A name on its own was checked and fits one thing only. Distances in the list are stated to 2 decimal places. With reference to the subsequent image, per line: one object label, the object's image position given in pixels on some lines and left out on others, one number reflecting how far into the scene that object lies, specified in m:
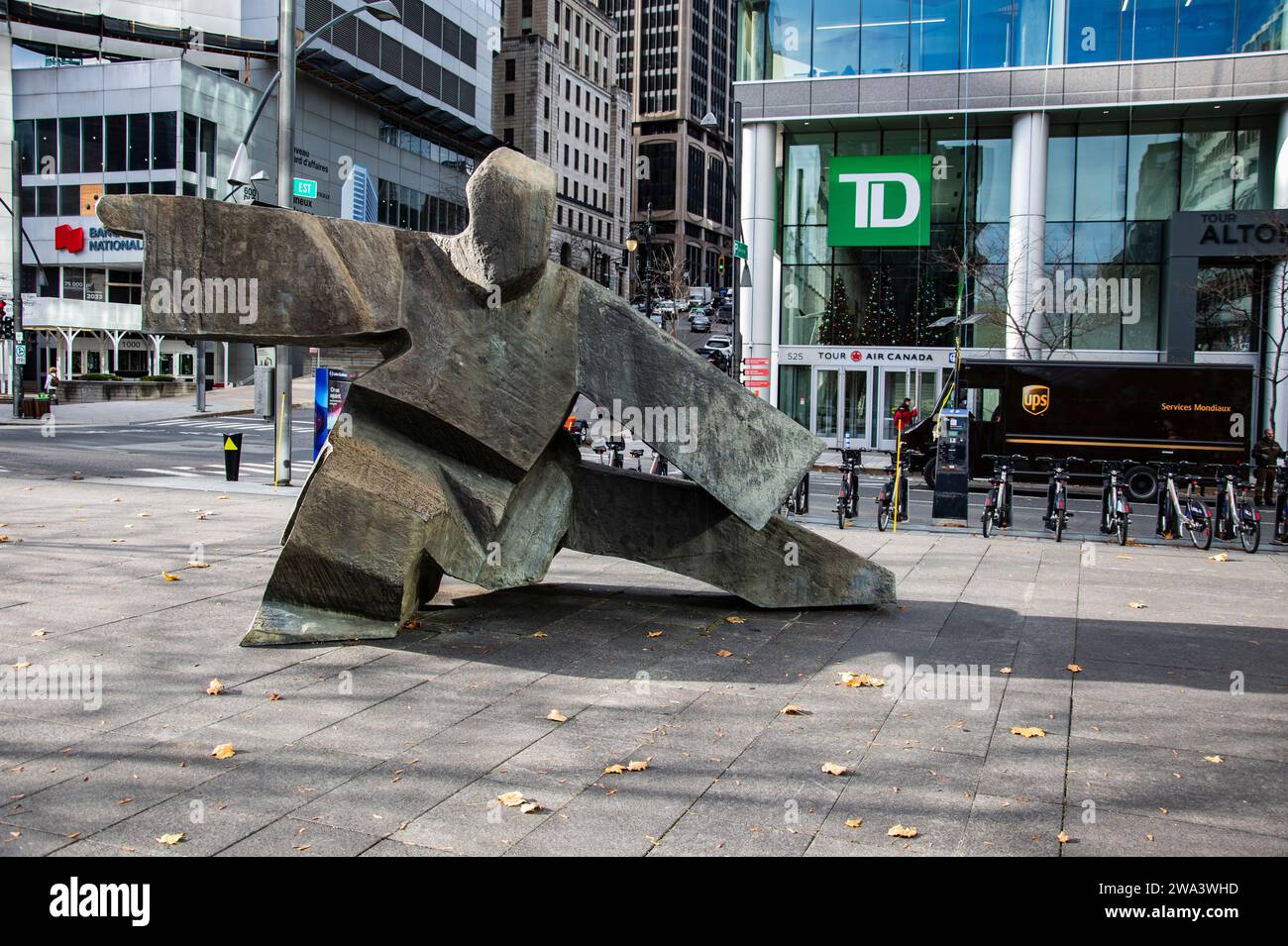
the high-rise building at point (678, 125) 135.75
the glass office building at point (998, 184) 31.28
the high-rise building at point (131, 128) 51.44
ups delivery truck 23.11
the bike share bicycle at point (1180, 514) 15.12
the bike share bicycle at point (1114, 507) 15.46
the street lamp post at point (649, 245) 44.88
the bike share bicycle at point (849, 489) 16.78
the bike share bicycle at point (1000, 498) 16.02
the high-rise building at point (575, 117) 101.69
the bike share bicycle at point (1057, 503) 15.58
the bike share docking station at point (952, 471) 17.34
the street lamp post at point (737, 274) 24.55
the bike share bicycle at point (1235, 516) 14.93
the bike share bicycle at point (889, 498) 16.62
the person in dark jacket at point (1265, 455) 20.25
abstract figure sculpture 7.58
